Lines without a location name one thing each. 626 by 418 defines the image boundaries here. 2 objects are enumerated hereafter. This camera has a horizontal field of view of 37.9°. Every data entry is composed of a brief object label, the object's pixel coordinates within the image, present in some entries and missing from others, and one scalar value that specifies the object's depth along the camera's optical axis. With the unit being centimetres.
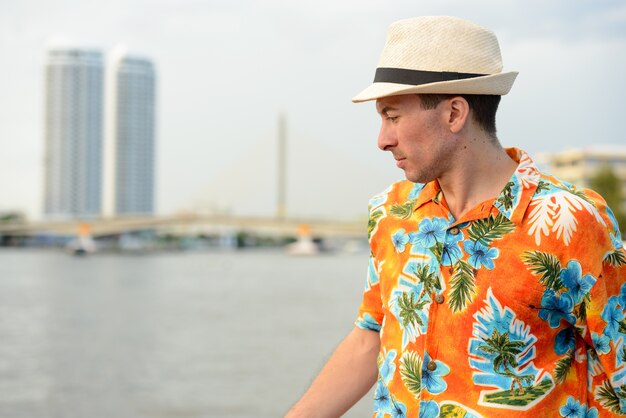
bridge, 3338
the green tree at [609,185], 2905
